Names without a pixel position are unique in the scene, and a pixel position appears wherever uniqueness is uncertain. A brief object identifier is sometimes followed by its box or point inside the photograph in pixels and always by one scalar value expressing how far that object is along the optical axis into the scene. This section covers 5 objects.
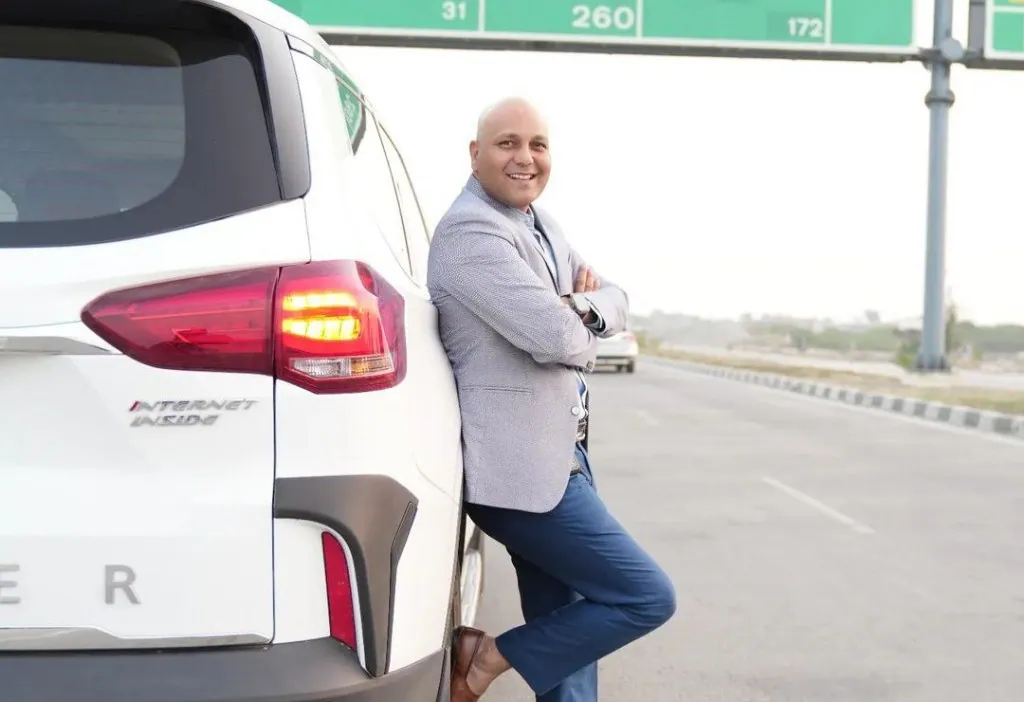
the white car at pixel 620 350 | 26.23
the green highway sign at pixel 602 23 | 16.69
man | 2.36
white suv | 1.62
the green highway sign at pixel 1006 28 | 17.58
